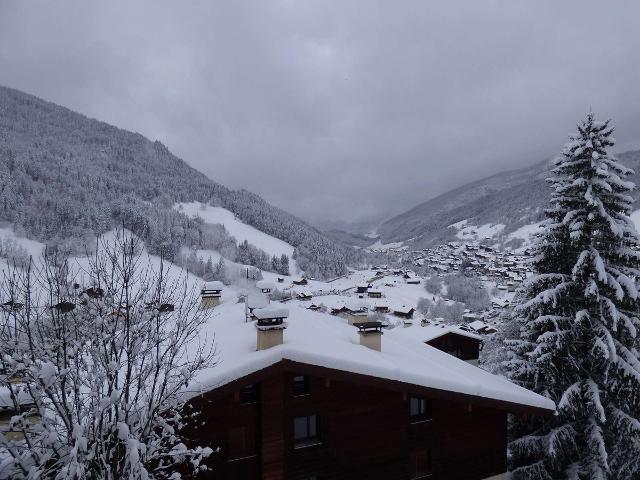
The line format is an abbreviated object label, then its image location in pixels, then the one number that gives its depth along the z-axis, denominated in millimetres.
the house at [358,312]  20234
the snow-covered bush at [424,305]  106394
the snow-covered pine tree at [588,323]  13570
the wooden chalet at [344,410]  11227
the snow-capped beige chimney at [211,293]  22453
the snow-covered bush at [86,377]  6520
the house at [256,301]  15109
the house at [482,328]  55150
